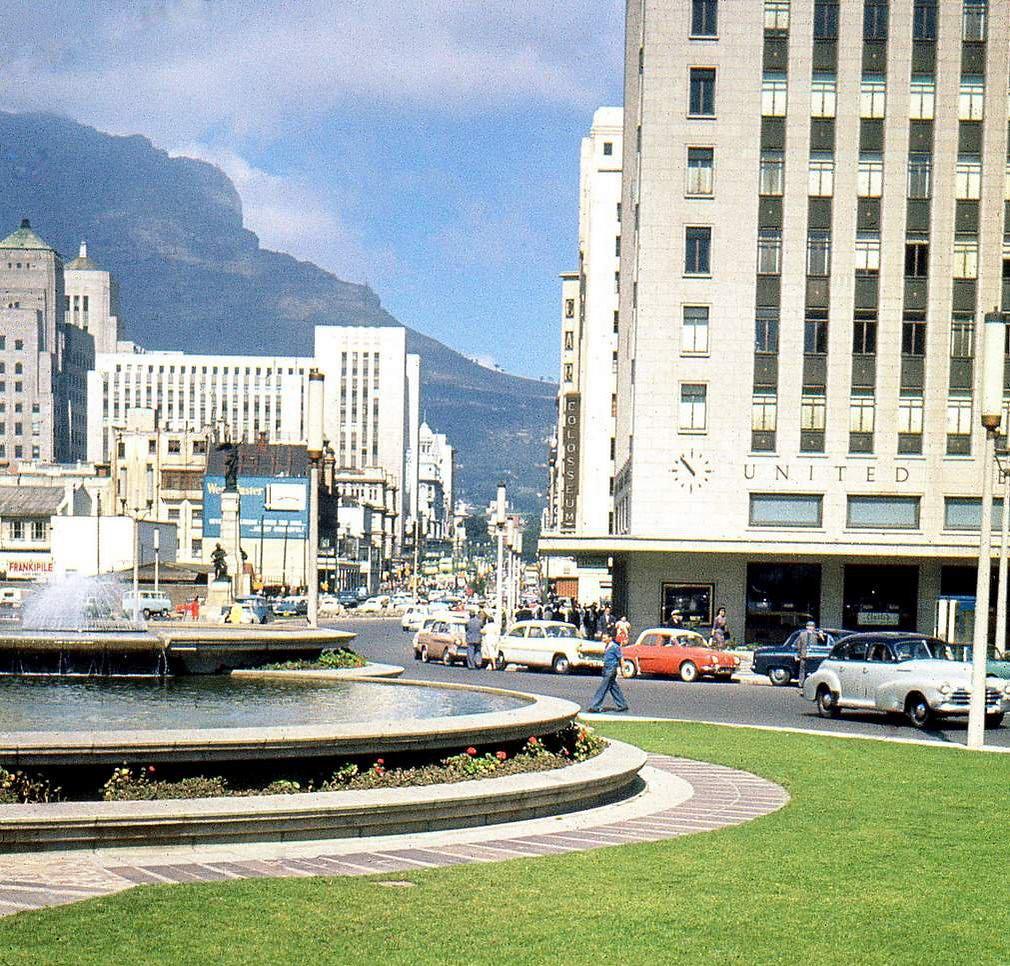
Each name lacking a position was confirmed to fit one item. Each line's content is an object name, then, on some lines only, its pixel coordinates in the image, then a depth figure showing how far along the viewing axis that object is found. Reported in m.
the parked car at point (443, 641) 47.43
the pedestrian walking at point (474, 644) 45.06
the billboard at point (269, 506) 130.25
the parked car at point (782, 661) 41.00
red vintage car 41.62
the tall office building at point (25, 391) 193.75
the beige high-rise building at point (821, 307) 55.06
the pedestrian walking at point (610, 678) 27.16
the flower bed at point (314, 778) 12.28
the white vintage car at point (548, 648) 43.72
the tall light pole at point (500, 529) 61.50
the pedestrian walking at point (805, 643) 39.72
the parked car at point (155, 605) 70.44
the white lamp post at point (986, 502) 21.73
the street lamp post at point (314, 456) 30.24
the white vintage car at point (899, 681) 26.14
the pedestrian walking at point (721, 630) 51.59
